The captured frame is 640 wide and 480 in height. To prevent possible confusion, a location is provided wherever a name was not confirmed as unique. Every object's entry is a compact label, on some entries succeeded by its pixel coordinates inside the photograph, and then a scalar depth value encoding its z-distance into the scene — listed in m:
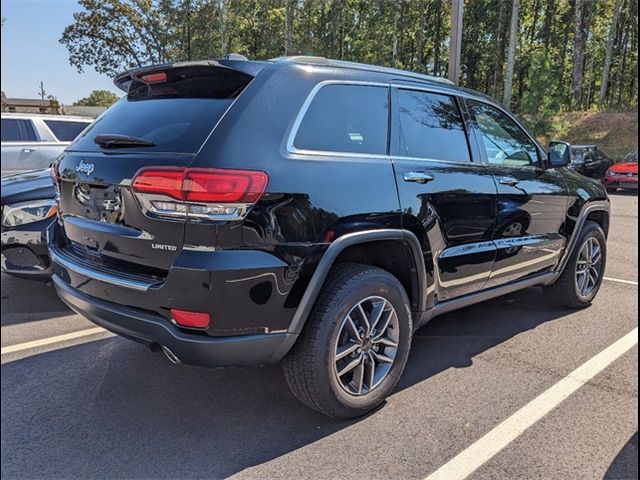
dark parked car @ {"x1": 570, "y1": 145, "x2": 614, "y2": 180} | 17.23
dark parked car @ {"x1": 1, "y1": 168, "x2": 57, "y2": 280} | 3.97
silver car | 8.34
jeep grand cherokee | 2.21
